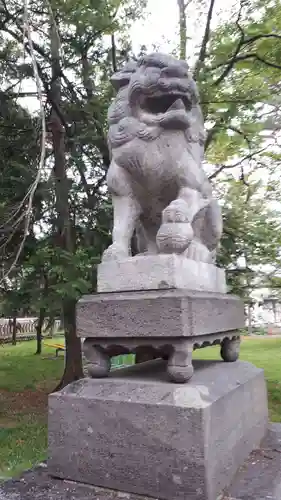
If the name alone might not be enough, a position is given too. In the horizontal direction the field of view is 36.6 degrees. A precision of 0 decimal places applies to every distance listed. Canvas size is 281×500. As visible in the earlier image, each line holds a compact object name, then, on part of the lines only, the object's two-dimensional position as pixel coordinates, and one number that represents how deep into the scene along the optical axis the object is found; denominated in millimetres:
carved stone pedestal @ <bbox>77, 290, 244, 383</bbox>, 2100
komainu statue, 2521
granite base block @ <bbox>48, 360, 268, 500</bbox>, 1911
